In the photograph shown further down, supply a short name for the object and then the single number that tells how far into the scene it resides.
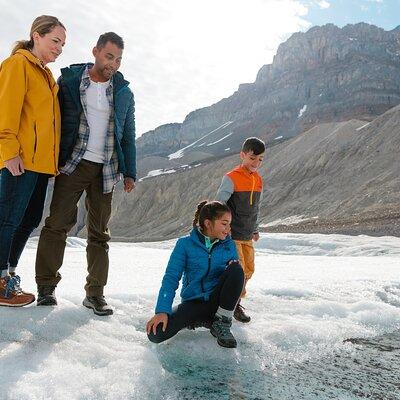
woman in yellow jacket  3.16
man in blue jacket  3.63
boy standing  4.53
